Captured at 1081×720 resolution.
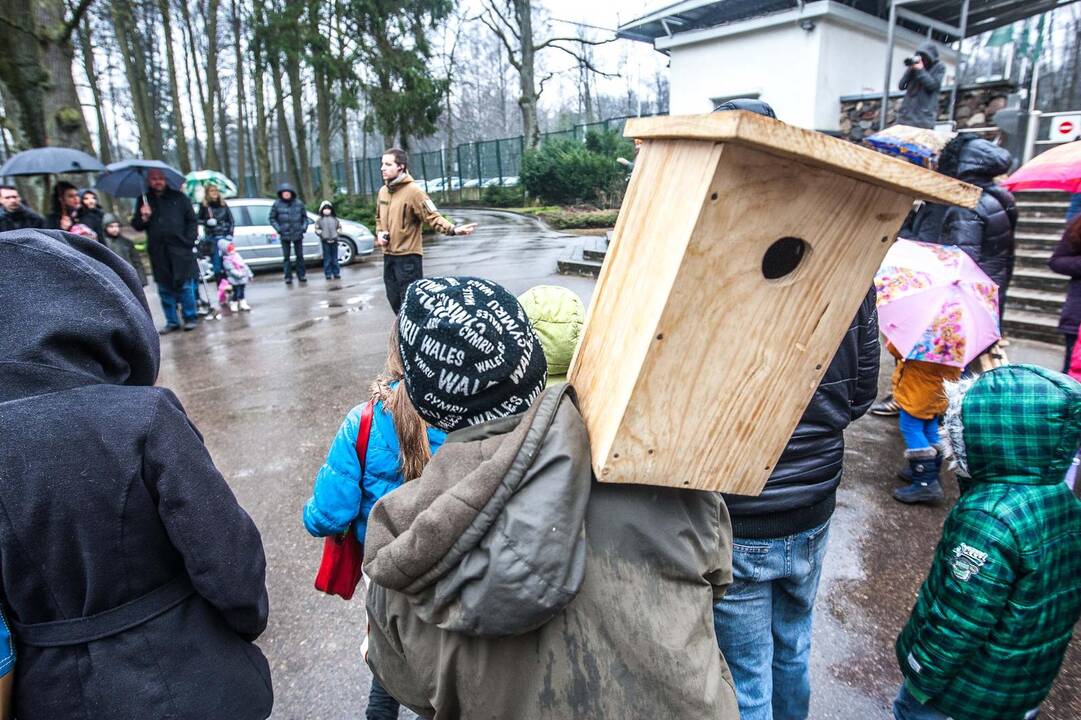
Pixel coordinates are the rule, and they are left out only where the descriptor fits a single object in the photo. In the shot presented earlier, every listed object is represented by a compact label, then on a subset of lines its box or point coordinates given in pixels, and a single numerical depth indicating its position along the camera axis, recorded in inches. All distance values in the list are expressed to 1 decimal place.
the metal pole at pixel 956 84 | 386.6
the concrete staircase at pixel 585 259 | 394.9
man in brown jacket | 228.5
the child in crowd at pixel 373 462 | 67.7
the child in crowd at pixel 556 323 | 67.9
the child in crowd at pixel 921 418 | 126.7
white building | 500.1
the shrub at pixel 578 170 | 782.5
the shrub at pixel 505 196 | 923.4
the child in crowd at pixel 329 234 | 456.1
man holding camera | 296.5
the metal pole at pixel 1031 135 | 370.3
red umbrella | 143.9
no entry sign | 321.1
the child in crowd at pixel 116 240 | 287.3
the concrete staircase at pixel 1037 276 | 247.9
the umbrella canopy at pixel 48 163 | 284.2
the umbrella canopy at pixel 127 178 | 314.5
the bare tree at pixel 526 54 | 973.2
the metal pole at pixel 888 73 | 397.2
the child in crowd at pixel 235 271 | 356.3
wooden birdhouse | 36.7
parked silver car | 496.4
